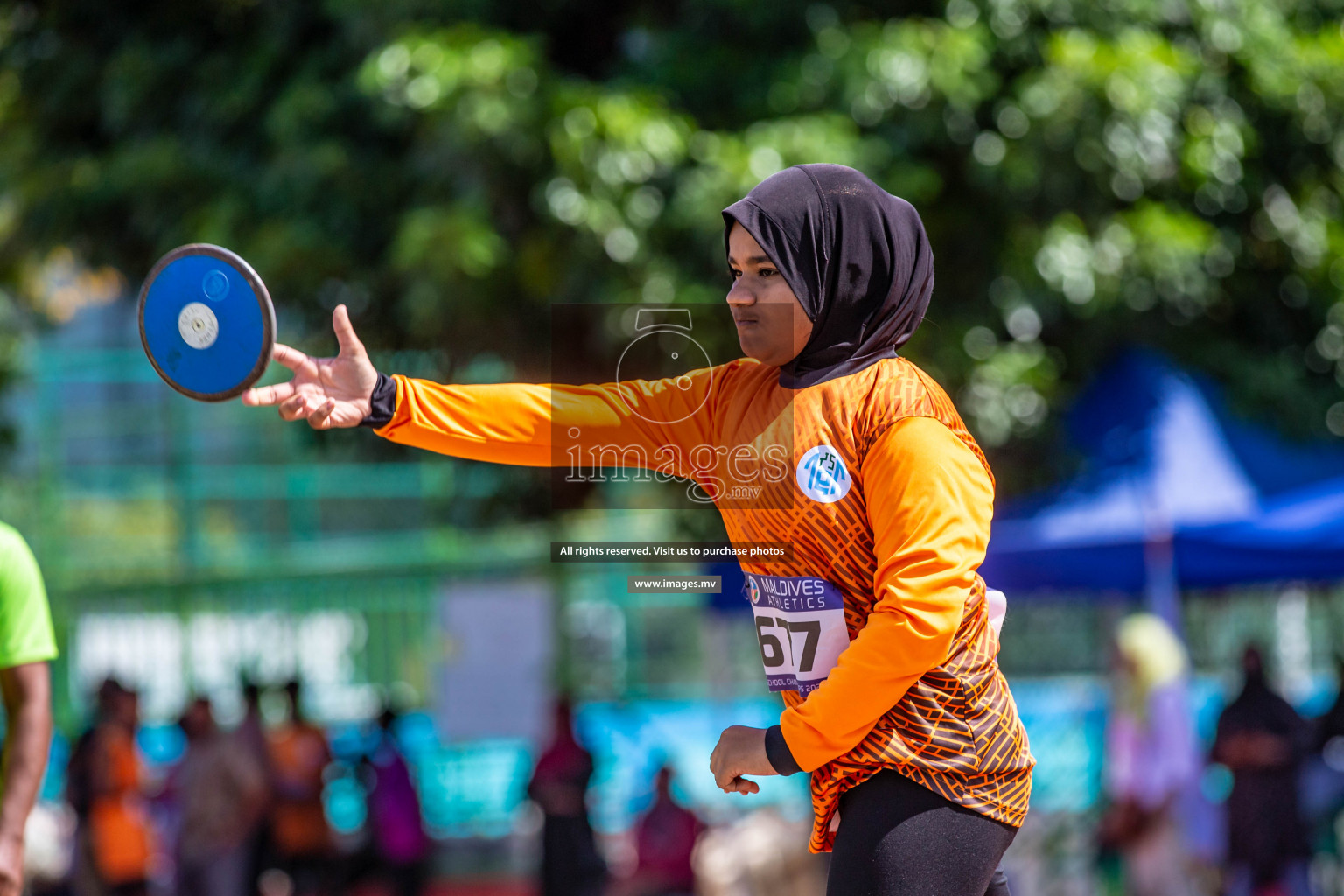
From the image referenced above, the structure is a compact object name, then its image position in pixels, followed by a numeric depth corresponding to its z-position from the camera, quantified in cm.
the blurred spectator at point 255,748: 1789
